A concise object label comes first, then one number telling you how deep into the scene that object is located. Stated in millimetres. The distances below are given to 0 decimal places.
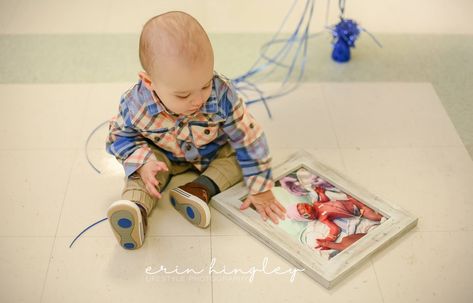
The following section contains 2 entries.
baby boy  1145
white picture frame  1229
